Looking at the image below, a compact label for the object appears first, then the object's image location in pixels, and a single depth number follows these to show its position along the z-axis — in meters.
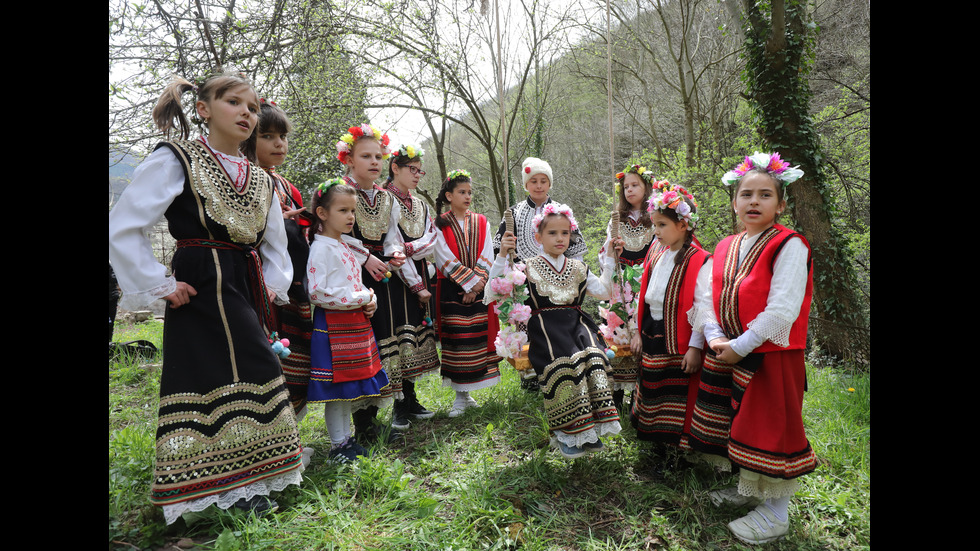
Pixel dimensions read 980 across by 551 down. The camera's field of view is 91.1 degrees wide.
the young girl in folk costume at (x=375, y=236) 3.50
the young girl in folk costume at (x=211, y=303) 2.14
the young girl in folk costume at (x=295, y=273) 3.13
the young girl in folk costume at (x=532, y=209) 4.11
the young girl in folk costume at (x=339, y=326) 3.01
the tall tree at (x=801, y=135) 5.36
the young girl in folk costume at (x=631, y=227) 3.54
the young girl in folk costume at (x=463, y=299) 4.01
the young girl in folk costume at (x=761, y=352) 2.28
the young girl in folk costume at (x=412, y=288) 3.77
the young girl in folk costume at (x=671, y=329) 2.83
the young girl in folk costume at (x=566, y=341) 2.82
